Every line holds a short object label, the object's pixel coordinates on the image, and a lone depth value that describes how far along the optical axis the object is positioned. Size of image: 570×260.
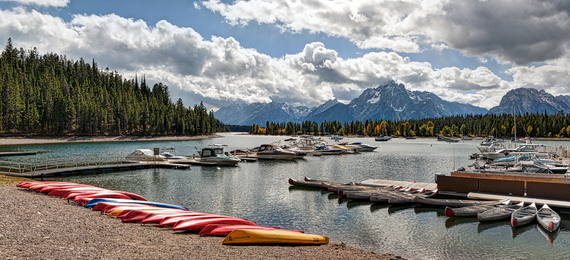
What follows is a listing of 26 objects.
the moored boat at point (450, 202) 22.30
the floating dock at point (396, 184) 29.14
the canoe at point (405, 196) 24.45
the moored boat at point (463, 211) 20.84
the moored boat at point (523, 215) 18.69
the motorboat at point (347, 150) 79.90
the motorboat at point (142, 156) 51.44
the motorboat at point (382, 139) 179.06
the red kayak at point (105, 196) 20.45
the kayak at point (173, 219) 15.32
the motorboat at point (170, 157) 54.91
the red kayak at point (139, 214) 15.98
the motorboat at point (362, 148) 87.89
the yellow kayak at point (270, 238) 12.70
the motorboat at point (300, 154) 65.00
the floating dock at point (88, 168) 35.41
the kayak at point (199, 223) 14.58
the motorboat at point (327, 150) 74.64
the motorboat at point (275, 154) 60.94
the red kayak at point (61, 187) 22.98
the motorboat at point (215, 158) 49.78
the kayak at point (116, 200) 18.96
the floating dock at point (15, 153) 63.35
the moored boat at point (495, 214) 19.92
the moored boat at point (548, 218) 17.81
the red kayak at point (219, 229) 13.87
